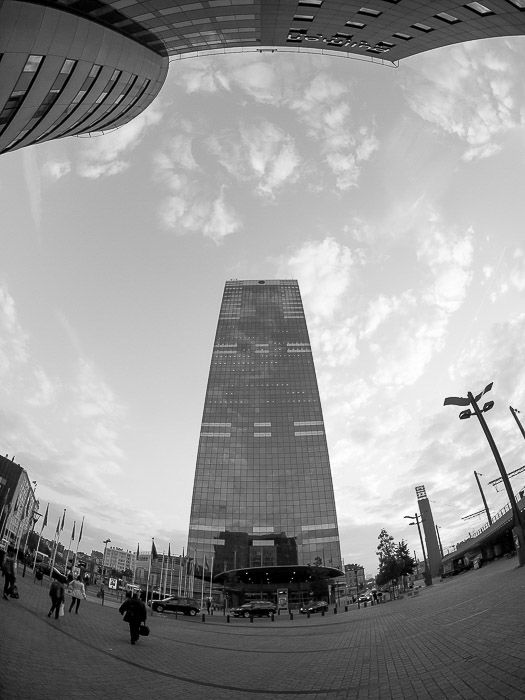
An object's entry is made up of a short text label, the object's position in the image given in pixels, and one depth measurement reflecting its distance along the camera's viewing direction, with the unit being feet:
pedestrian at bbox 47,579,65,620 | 50.11
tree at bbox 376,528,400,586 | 196.65
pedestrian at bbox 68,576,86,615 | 59.06
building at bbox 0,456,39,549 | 423.88
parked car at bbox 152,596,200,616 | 109.50
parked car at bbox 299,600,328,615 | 124.89
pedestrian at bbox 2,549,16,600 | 55.67
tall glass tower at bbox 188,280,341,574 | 311.27
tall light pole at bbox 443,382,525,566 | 77.36
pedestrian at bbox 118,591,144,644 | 41.37
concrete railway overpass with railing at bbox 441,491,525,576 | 126.31
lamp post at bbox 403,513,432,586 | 163.65
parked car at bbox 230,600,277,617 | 116.06
